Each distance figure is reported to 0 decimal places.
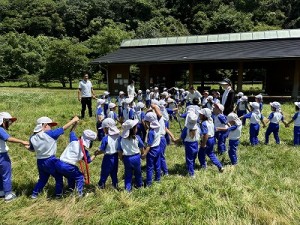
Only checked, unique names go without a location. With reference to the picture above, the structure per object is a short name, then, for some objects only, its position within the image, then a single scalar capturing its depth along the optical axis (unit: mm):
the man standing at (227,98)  6576
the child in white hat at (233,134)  5432
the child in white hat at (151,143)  4457
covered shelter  14573
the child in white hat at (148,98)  11172
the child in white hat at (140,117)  6520
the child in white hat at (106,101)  9264
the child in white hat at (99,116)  7355
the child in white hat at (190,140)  4718
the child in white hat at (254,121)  6925
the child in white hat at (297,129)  6937
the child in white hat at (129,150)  4083
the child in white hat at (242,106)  8639
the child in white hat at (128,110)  7498
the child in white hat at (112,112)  7168
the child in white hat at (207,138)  4958
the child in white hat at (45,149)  3977
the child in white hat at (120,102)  9262
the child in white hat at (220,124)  5623
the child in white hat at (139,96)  11363
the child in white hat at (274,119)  6968
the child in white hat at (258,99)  8067
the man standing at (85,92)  8938
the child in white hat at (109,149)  4139
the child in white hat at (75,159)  3974
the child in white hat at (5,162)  3939
